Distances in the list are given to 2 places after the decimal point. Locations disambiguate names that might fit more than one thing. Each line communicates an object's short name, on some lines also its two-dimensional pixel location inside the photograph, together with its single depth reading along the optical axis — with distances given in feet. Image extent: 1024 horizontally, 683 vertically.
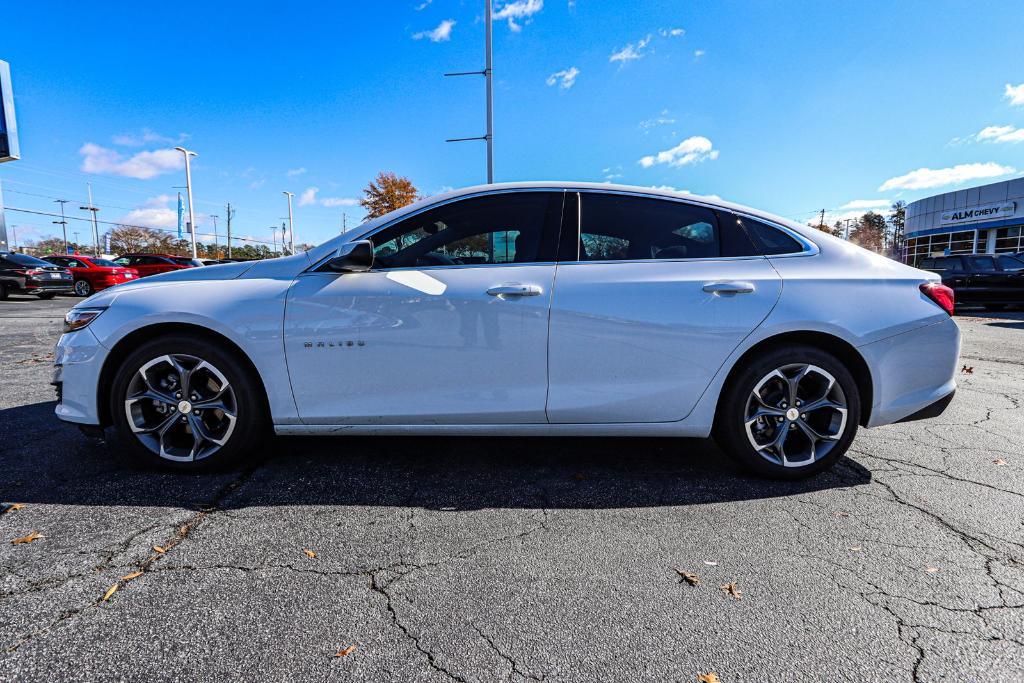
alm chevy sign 99.83
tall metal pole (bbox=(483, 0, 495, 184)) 52.37
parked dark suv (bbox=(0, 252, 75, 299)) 57.88
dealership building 99.66
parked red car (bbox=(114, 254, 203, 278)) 74.02
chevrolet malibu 9.19
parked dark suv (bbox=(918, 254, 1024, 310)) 44.28
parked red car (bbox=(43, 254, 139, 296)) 63.72
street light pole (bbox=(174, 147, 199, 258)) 126.30
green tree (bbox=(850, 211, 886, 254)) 240.32
